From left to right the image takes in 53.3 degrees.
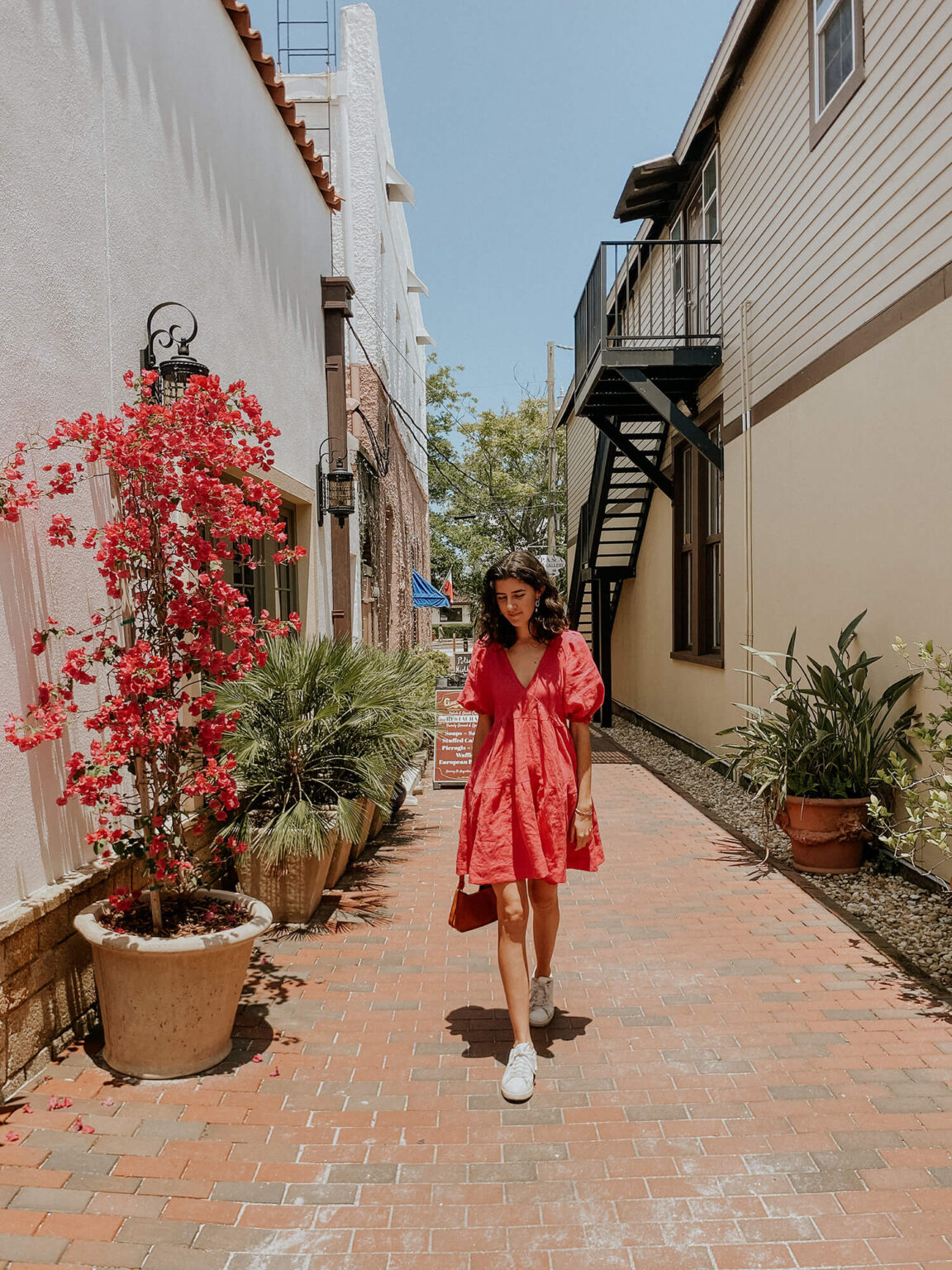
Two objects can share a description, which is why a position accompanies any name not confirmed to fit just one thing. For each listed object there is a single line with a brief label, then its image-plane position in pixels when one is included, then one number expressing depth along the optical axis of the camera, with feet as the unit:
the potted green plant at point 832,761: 18.37
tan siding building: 17.16
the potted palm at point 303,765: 15.61
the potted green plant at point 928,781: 13.79
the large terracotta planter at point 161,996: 10.28
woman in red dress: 10.81
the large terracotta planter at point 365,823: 18.81
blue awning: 61.62
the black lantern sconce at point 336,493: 25.63
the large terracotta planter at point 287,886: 15.87
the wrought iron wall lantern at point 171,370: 13.82
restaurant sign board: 28.58
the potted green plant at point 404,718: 17.88
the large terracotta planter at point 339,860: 17.66
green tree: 103.91
